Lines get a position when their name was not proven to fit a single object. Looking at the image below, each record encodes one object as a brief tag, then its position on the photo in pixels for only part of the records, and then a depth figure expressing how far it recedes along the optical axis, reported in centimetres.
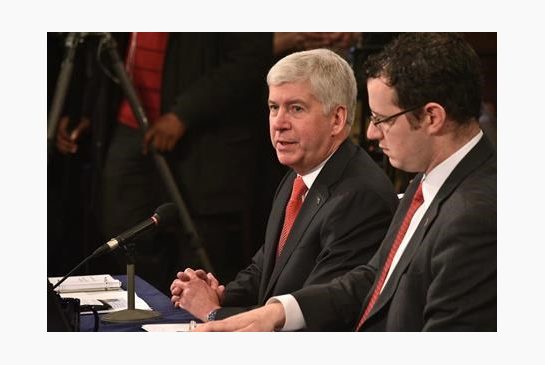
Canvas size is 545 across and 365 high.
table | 656
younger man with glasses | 532
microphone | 651
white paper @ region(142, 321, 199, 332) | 655
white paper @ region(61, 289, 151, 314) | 694
